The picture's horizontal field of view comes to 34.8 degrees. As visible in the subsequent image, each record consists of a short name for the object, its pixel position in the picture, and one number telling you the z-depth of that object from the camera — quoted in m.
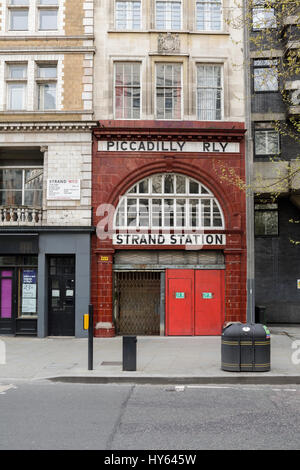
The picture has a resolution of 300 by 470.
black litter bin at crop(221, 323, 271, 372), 10.89
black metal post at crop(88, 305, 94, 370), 11.26
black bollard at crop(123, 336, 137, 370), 11.11
